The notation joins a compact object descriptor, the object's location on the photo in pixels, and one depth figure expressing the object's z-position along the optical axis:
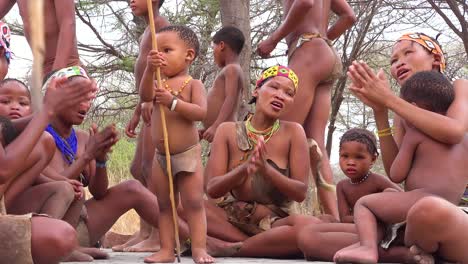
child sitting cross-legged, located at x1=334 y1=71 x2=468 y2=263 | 3.81
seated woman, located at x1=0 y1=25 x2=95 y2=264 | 3.24
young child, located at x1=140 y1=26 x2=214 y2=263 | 4.11
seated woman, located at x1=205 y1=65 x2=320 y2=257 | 4.57
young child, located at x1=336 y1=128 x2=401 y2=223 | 5.01
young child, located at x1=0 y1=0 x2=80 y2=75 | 5.04
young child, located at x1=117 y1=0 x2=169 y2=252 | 5.28
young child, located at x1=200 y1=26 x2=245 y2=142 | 5.90
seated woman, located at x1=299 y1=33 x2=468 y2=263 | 3.60
